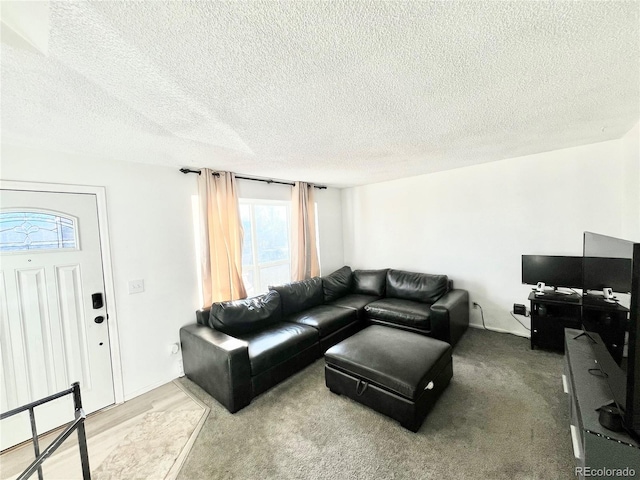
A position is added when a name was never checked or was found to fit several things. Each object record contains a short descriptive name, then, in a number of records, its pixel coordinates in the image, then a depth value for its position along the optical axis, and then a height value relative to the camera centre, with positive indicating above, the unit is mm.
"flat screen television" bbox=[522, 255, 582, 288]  2719 -598
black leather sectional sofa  2262 -1113
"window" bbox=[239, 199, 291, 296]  3613 -177
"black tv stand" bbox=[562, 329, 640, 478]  1127 -1039
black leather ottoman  1854 -1183
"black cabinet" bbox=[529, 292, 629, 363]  2666 -1098
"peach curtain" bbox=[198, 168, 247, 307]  2949 -33
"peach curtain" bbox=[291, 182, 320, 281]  4062 -3
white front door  1902 -531
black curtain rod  2812 +769
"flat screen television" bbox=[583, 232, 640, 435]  1067 -497
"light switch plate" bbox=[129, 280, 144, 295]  2479 -465
